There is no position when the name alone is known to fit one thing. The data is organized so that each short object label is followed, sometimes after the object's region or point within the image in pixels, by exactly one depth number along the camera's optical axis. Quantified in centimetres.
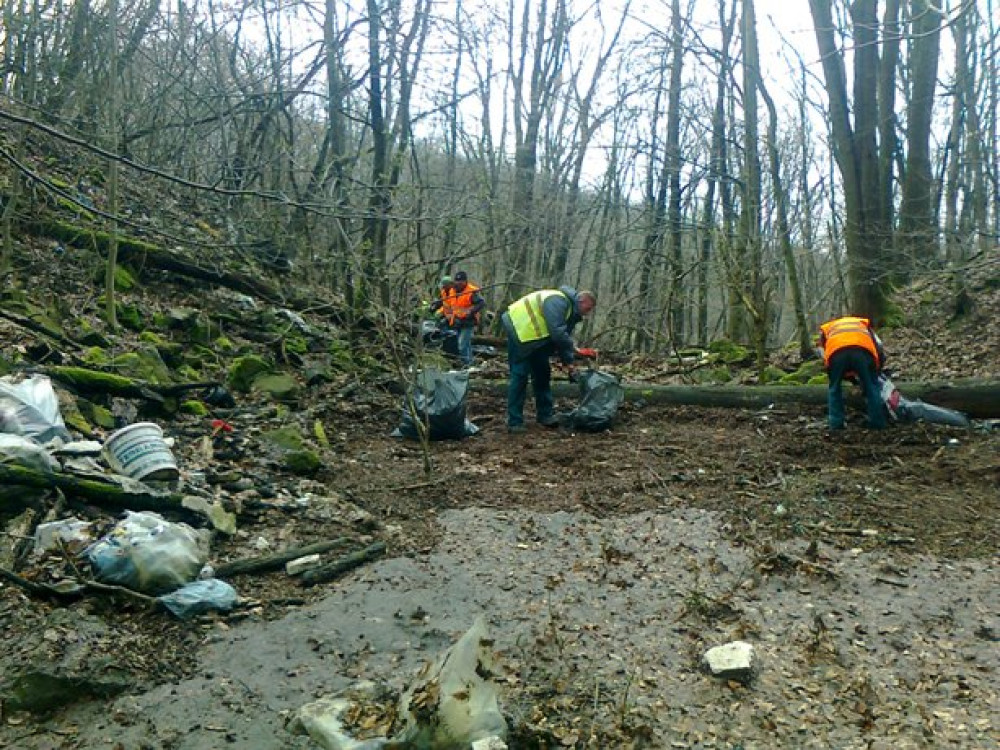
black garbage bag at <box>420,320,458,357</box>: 1075
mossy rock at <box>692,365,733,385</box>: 1043
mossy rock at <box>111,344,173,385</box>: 737
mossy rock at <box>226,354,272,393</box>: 834
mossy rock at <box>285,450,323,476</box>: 625
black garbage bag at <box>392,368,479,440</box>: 767
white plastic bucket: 511
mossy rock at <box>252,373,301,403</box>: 833
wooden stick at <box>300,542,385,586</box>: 451
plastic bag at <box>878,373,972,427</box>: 734
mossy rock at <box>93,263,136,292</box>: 958
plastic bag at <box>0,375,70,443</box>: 509
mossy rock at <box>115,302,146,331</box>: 910
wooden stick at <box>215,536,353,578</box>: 447
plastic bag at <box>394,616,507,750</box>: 295
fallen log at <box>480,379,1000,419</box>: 747
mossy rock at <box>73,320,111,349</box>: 796
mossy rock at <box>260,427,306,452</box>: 663
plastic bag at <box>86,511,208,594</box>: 405
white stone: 344
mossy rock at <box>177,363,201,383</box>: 818
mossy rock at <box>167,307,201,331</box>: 936
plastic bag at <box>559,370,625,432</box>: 809
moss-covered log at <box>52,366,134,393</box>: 650
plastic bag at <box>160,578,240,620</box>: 398
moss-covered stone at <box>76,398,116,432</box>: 621
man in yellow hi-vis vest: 796
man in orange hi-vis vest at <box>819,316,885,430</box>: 721
